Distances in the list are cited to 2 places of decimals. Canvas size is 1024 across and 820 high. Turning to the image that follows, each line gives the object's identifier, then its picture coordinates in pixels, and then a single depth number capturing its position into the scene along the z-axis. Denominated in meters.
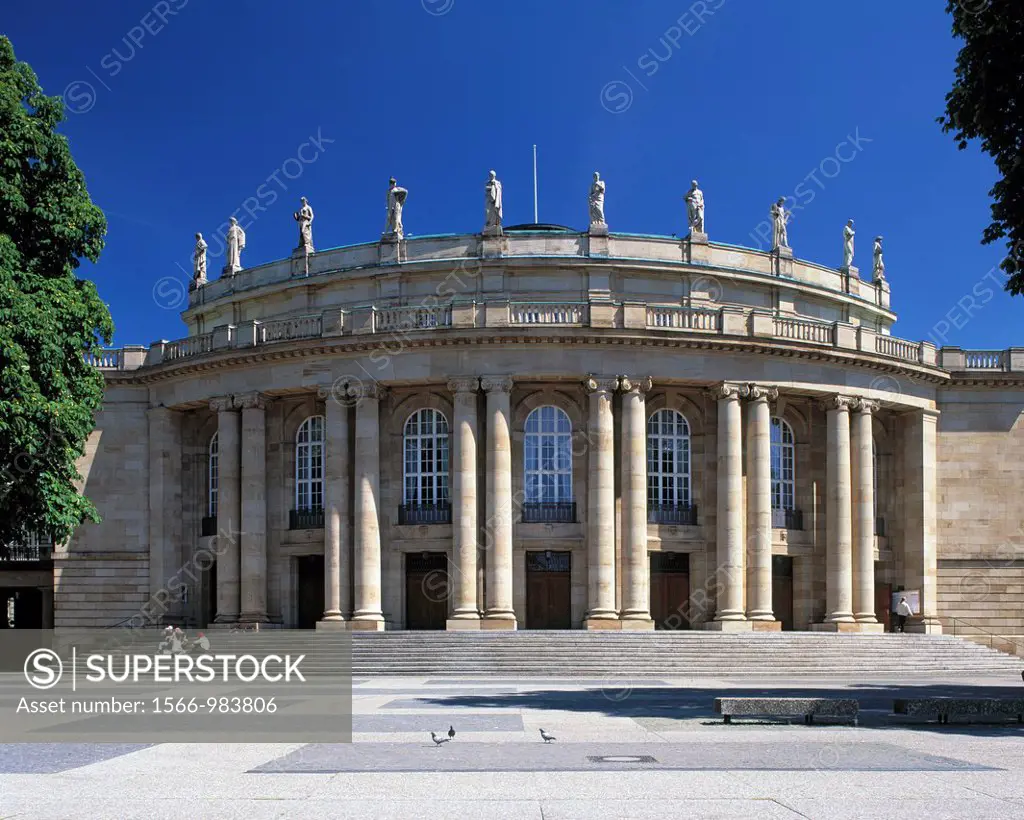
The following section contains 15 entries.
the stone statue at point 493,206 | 54.19
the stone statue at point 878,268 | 63.97
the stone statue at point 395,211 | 55.16
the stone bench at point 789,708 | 23.50
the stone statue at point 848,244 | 60.88
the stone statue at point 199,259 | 62.91
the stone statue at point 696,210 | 55.44
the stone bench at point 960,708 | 23.97
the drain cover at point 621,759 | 18.83
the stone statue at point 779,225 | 57.34
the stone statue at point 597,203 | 54.56
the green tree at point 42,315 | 32.59
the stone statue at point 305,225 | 57.34
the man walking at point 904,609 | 53.18
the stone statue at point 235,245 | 61.25
